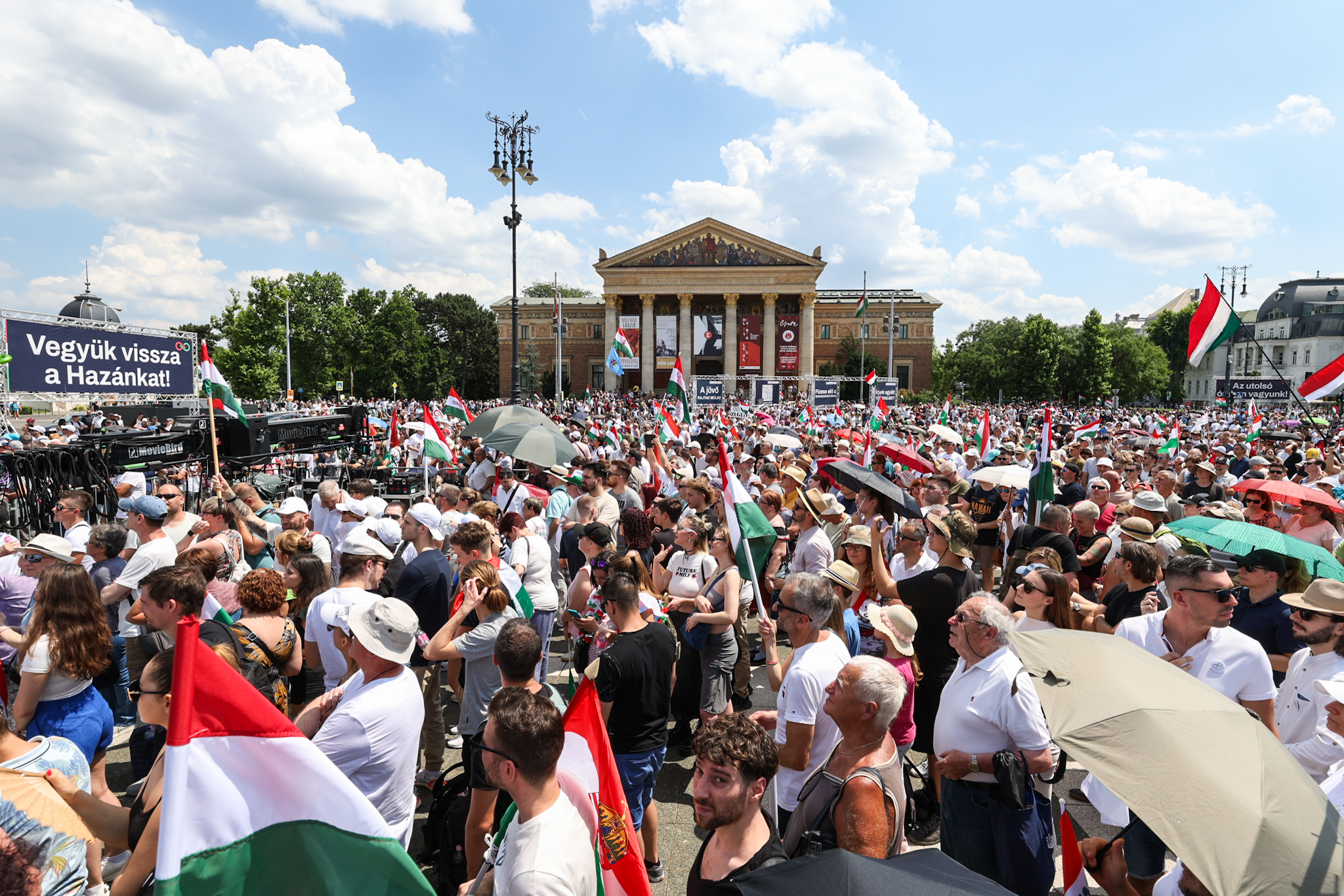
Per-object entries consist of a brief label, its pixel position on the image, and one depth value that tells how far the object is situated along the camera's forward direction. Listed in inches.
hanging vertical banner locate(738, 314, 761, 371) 2559.1
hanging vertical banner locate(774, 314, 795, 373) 2534.4
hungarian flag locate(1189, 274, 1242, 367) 371.2
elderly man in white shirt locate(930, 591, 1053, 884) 117.5
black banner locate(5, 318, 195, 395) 390.9
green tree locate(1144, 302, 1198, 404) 3358.8
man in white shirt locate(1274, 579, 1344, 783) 112.7
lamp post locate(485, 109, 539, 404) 735.1
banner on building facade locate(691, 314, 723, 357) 2534.4
